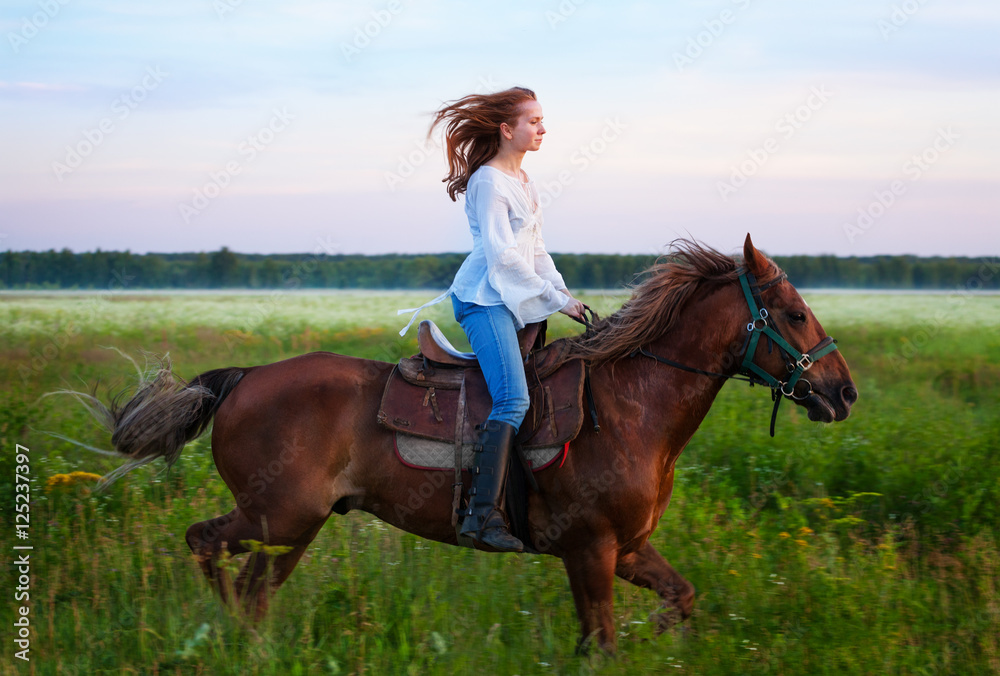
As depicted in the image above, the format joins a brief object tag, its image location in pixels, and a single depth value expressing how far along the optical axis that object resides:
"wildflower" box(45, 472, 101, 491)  6.77
